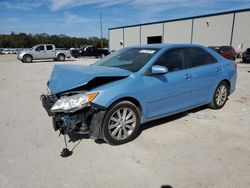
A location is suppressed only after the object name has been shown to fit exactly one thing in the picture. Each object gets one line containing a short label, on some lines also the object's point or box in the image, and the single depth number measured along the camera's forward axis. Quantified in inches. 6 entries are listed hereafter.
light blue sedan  136.6
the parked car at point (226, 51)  841.5
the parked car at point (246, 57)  818.8
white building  1129.8
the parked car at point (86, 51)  1198.3
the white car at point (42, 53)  888.7
